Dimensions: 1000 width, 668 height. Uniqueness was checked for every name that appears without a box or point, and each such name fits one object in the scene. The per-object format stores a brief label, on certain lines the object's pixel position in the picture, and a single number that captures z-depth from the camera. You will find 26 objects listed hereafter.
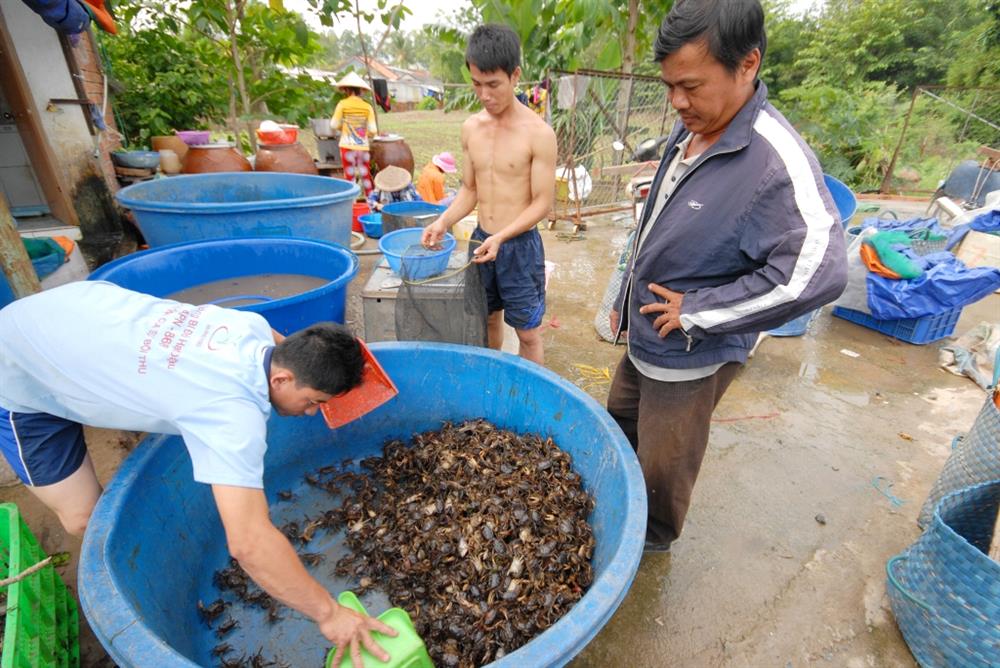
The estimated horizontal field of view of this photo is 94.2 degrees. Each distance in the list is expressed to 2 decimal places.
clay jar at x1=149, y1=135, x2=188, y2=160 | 5.69
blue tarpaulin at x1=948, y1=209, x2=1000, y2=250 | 5.19
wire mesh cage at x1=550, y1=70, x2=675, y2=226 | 7.24
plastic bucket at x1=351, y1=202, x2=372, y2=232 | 6.57
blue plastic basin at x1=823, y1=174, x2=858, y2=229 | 4.04
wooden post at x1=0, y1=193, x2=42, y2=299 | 2.34
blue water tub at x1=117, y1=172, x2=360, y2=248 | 3.39
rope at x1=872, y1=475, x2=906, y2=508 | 2.69
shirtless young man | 2.45
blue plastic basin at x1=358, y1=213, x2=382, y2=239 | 6.27
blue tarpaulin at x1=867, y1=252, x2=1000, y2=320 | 3.97
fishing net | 2.75
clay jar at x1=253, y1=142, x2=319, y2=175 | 5.64
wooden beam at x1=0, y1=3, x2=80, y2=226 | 3.98
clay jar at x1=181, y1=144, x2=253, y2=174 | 5.13
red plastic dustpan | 2.21
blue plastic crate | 4.23
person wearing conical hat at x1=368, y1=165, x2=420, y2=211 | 6.46
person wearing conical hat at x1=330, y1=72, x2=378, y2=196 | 6.68
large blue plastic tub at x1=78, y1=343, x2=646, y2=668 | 1.25
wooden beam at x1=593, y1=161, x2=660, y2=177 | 5.80
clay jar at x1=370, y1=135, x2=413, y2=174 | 7.37
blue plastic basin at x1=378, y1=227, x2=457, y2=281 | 2.80
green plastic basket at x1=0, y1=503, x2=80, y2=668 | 1.32
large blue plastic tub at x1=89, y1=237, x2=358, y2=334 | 2.52
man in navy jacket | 1.30
